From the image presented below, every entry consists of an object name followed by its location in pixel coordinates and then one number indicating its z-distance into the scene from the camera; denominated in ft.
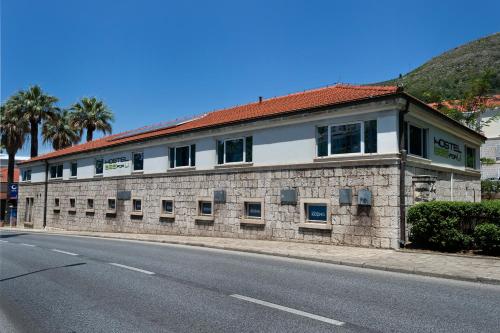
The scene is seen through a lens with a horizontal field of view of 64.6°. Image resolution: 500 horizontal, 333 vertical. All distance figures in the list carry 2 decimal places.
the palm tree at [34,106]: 121.60
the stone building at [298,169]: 42.39
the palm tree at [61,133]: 133.55
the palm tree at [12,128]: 119.44
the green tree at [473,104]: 95.81
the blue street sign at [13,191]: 113.29
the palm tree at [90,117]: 136.98
